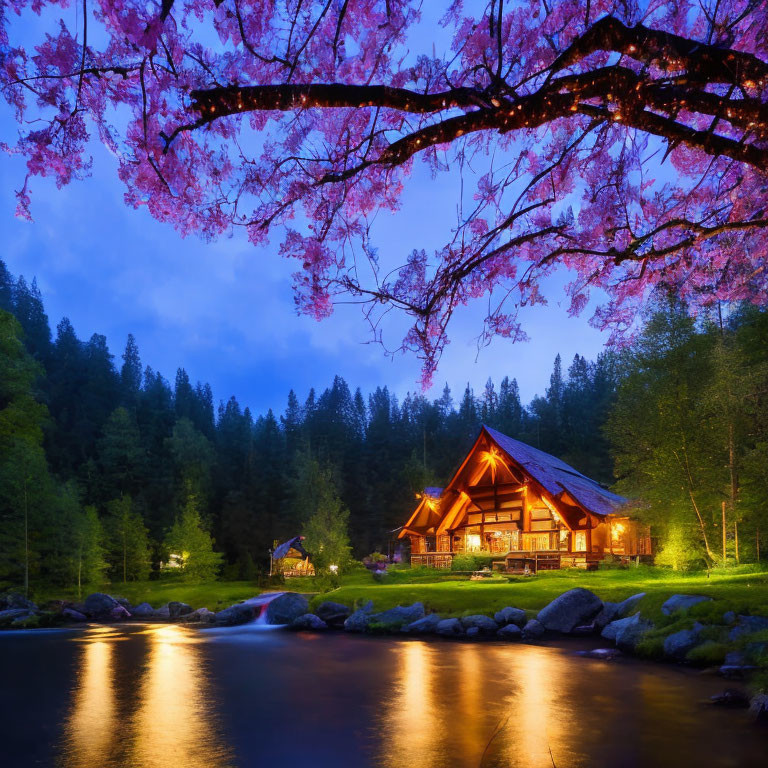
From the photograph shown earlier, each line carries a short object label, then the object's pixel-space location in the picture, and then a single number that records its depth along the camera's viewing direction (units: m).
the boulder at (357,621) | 17.16
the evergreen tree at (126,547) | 36.88
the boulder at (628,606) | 13.70
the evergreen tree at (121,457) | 48.69
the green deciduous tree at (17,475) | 25.53
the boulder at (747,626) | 10.20
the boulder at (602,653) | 11.41
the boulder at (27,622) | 21.06
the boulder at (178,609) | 25.59
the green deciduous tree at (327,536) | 26.75
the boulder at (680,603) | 11.79
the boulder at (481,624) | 15.17
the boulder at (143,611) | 26.51
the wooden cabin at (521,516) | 25.19
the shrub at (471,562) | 26.06
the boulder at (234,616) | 21.73
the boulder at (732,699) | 7.55
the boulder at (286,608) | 20.41
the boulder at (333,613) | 18.77
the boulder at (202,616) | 22.99
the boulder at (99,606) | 25.81
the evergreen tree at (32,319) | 56.59
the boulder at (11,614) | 21.23
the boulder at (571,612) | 14.61
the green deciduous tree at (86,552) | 29.12
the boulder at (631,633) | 11.64
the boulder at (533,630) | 14.23
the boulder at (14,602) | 24.16
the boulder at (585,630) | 14.23
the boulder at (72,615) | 24.06
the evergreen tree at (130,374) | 61.09
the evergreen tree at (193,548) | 35.16
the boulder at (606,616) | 14.19
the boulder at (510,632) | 14.47
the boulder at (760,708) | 6.81
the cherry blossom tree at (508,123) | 3.61
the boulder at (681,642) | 10.53
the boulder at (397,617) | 16.48
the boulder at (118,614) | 25.56
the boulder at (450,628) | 15.29
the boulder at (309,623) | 18.72
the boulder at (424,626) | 15.91
